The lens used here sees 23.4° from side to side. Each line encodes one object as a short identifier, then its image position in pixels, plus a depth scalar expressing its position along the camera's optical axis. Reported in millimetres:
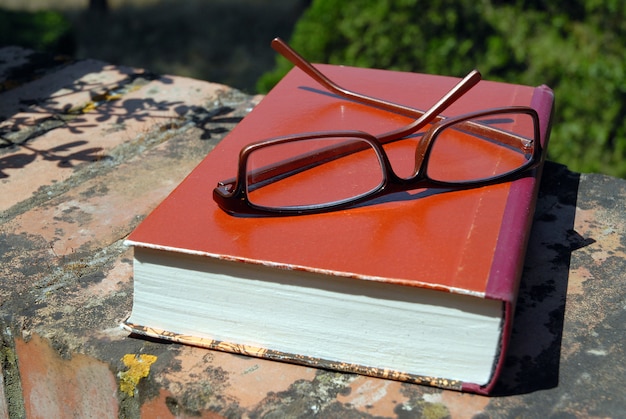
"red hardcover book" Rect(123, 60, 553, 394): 520
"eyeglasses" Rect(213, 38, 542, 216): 557
